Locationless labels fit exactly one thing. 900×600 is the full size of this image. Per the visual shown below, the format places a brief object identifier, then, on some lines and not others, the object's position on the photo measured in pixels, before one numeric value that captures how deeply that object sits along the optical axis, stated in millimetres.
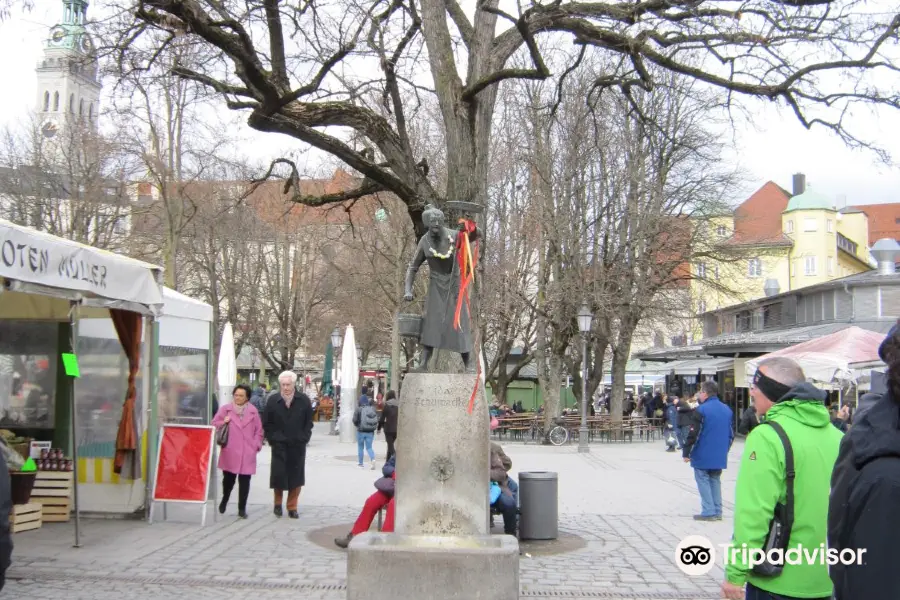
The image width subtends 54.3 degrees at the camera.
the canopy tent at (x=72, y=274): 7172
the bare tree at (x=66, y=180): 28906
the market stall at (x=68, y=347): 8852
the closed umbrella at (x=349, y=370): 25969
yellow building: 33062
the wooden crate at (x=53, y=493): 10375
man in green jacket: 3607
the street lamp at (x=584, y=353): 25062
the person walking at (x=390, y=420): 17047
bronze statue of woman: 8336
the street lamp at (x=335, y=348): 32419
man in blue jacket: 11297
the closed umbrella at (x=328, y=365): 36528
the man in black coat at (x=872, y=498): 2357
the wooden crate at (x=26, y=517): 9530
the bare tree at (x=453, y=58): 9078
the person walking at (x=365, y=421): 17703
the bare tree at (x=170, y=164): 26812
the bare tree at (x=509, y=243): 31270
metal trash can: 9945
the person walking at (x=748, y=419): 13266
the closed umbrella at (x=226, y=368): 22866
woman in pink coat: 11125
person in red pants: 9203
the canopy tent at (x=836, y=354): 16859
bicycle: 27984
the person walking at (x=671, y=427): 26062
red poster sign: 10555
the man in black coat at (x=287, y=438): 11273
